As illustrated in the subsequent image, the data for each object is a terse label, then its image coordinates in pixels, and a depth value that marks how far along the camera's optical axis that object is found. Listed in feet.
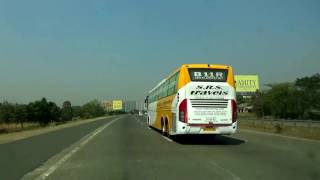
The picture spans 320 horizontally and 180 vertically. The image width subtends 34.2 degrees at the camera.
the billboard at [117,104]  571.69
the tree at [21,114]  408.42
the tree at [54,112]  458.09
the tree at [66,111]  533.96
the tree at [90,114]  625.82
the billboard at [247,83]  303.89
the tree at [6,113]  403.38
